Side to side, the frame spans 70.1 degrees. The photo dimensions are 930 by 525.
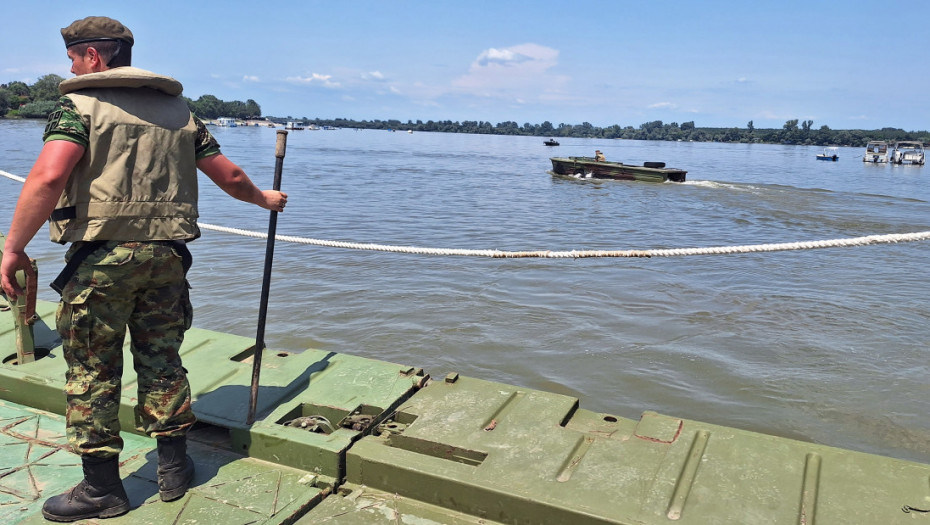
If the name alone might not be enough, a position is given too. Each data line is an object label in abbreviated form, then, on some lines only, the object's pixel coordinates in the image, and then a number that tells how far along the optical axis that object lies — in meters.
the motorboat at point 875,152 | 72.45
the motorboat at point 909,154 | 65.12
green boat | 32.09
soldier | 2.40
